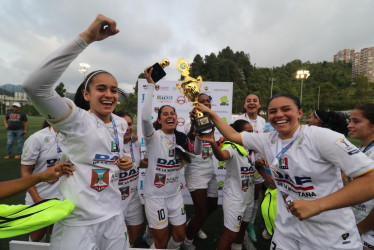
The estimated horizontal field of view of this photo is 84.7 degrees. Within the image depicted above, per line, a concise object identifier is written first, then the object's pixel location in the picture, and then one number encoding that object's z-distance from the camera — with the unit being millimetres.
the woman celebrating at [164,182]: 2709
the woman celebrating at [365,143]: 2004
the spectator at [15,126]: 7887
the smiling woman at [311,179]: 1320
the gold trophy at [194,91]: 2242
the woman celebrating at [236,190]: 2756
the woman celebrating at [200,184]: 3188
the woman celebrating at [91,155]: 1271
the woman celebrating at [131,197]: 2789
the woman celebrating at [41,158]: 2557
